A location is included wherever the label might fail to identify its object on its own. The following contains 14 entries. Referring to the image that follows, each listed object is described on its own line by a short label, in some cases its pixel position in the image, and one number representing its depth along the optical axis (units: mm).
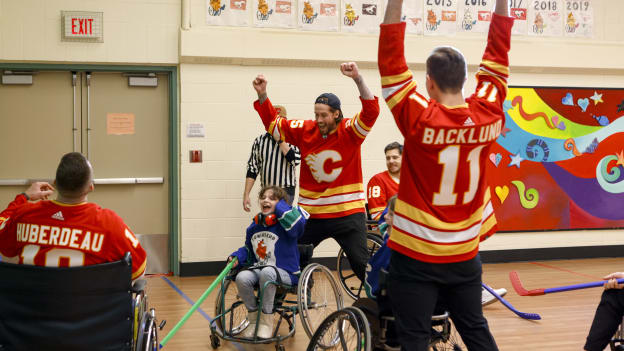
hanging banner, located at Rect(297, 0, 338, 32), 6078
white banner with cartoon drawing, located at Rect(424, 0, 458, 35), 6391
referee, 5328
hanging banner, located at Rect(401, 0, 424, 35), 6344
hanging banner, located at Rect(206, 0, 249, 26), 5895
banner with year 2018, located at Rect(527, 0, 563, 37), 6652
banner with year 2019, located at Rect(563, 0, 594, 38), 6738
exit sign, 5578
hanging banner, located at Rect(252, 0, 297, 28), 5980
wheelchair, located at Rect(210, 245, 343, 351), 3377
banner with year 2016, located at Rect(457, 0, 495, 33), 6465
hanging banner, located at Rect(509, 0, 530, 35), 6613
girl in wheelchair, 3436
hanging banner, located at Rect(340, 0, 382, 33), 6184
